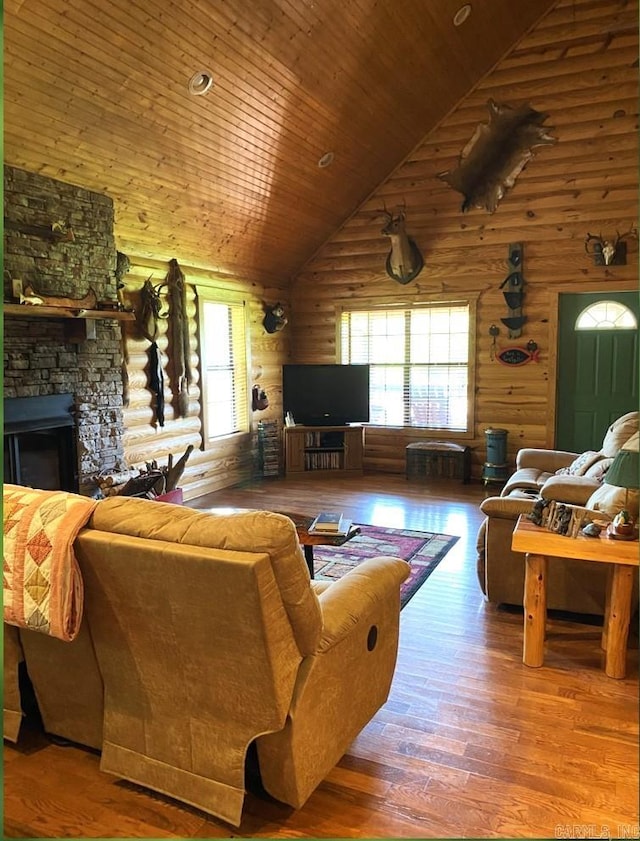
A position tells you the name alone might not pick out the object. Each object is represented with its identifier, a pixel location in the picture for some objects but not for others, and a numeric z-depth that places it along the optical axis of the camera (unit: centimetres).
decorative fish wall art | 691
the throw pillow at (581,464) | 461
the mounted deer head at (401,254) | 714
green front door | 655
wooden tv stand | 747
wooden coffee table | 337
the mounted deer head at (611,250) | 636
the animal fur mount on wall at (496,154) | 650
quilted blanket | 202
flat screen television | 752
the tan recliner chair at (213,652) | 184
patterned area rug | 430
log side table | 291
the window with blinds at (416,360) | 737
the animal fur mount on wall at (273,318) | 764
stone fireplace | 437
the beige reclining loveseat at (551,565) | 349
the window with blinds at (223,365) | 673
